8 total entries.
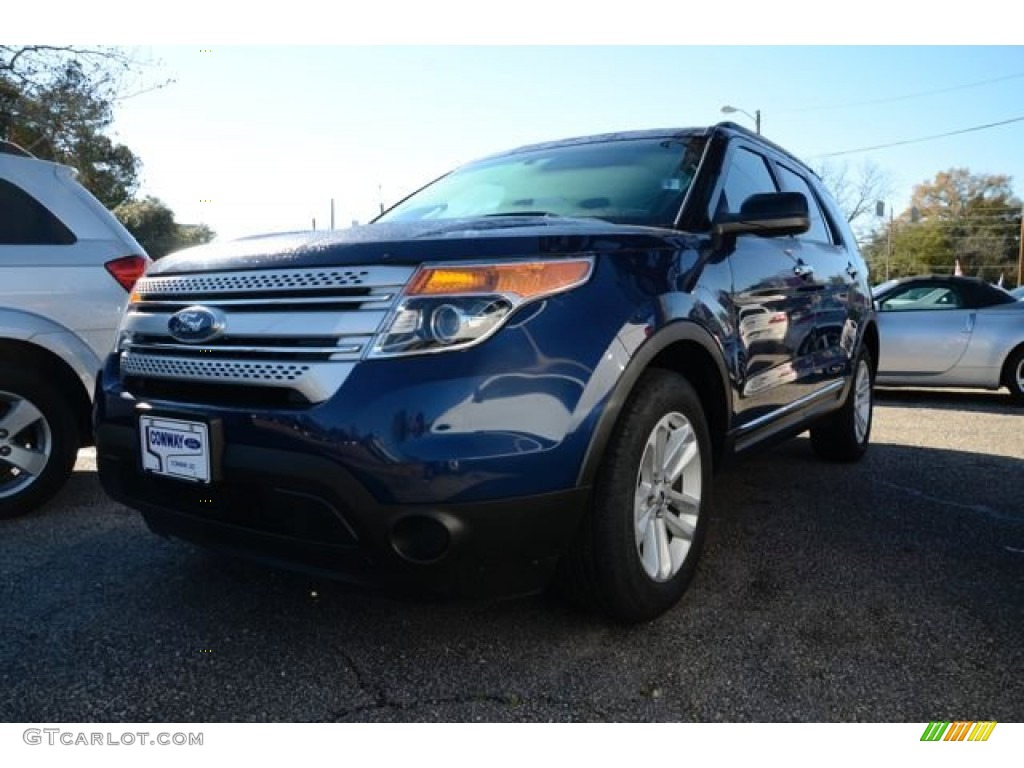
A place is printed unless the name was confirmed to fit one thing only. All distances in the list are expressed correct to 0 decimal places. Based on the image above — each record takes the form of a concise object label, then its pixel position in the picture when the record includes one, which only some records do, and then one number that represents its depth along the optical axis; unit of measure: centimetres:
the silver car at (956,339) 797
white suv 358
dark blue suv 192
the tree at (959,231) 6931
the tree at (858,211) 4541
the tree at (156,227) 3834
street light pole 2263
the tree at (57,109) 1279
